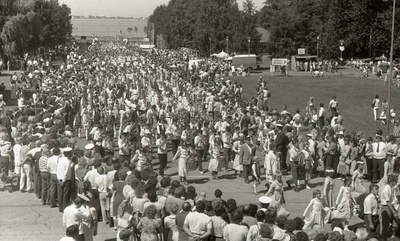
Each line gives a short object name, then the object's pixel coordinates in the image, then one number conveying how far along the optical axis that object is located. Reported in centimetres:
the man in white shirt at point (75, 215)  1115
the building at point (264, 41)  9043
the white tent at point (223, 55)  6981
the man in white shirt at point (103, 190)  1372
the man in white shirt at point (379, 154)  1869
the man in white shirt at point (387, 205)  1323
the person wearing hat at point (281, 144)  1995
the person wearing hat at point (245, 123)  2353
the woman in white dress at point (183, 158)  1811
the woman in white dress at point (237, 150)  1908
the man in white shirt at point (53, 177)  1504
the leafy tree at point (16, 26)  4625
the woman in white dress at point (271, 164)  1738
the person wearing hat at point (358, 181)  1498
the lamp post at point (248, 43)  7123
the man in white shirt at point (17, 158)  1709
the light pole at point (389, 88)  2512
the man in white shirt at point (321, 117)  2748
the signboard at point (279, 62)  6047
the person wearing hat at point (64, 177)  1453
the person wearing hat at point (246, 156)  1853
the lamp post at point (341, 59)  7404
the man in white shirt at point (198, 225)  1038
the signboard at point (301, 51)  7062
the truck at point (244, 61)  6381
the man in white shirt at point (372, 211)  1301
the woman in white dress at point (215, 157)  1916
